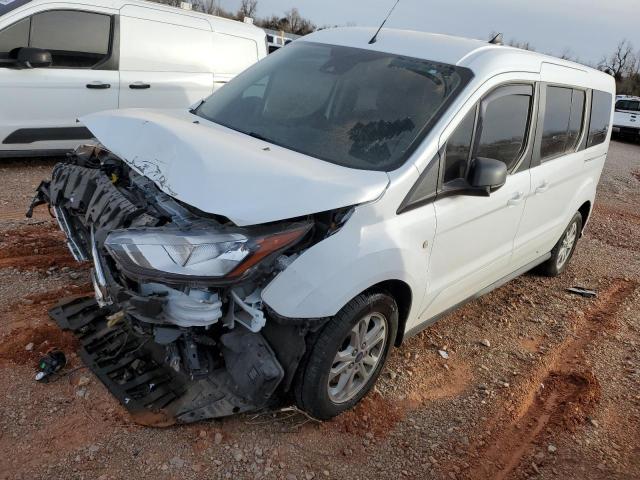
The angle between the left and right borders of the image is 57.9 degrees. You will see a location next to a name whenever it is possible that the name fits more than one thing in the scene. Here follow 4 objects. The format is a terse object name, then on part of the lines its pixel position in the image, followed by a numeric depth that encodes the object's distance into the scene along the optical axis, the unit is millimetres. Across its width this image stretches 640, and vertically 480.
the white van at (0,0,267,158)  6391
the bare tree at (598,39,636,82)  52969
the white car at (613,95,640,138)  23266
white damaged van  2652
